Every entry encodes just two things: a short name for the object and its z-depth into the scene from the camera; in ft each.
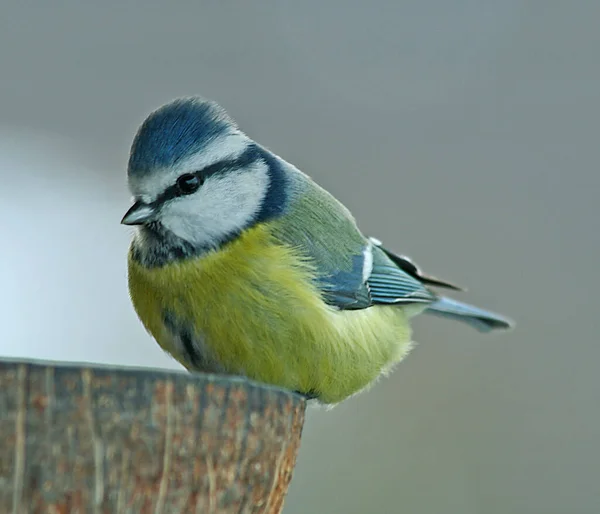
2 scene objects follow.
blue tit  7.60
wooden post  7.35
